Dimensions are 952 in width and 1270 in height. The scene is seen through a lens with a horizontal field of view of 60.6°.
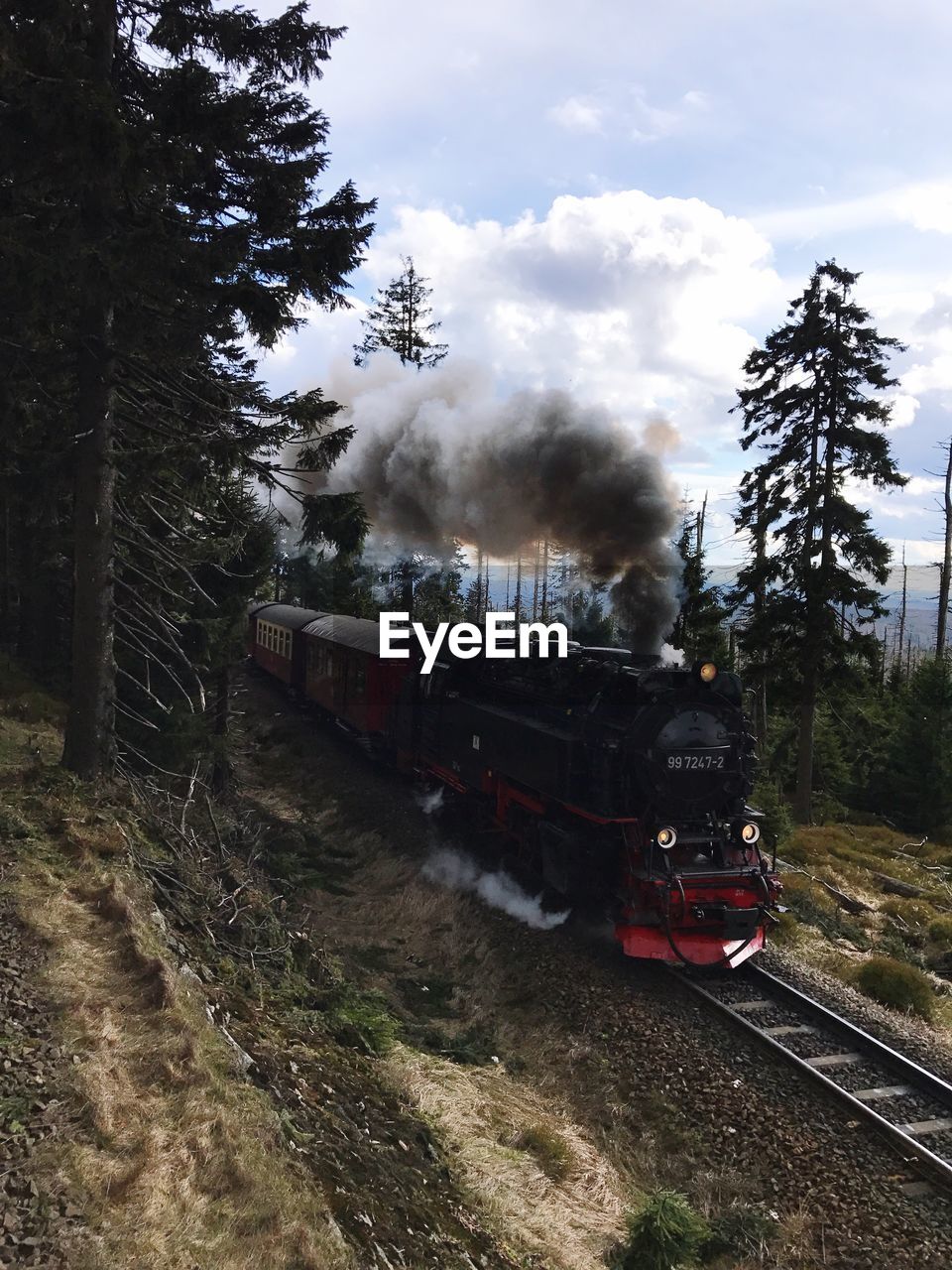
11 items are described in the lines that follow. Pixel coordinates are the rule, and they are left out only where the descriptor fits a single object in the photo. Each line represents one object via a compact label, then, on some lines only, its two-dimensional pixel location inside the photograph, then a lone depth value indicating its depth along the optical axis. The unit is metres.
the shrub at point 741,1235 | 5.14
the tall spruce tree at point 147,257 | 6.86
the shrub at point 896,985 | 8.45
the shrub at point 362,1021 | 6.57
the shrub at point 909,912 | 11.98
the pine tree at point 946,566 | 25.08
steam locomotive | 8.63
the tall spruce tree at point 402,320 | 35.53
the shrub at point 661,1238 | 4.84
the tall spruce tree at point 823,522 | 17.66
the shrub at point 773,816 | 13.68
